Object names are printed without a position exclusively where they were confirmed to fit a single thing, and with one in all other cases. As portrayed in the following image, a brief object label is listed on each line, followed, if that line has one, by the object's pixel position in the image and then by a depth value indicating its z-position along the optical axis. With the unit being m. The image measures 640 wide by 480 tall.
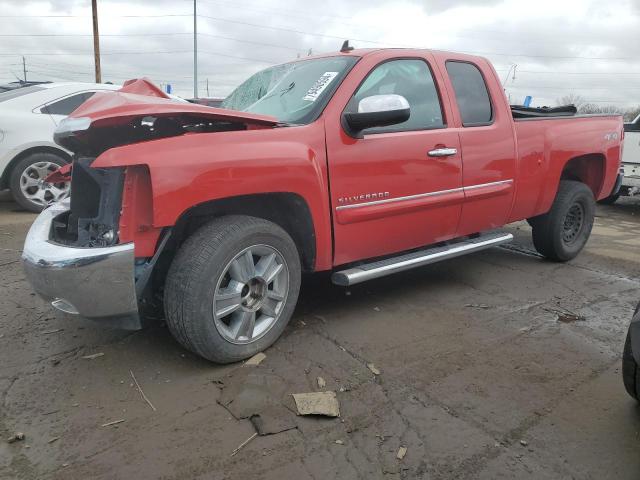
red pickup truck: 2.54
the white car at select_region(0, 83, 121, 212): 6.32
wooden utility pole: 22.12
